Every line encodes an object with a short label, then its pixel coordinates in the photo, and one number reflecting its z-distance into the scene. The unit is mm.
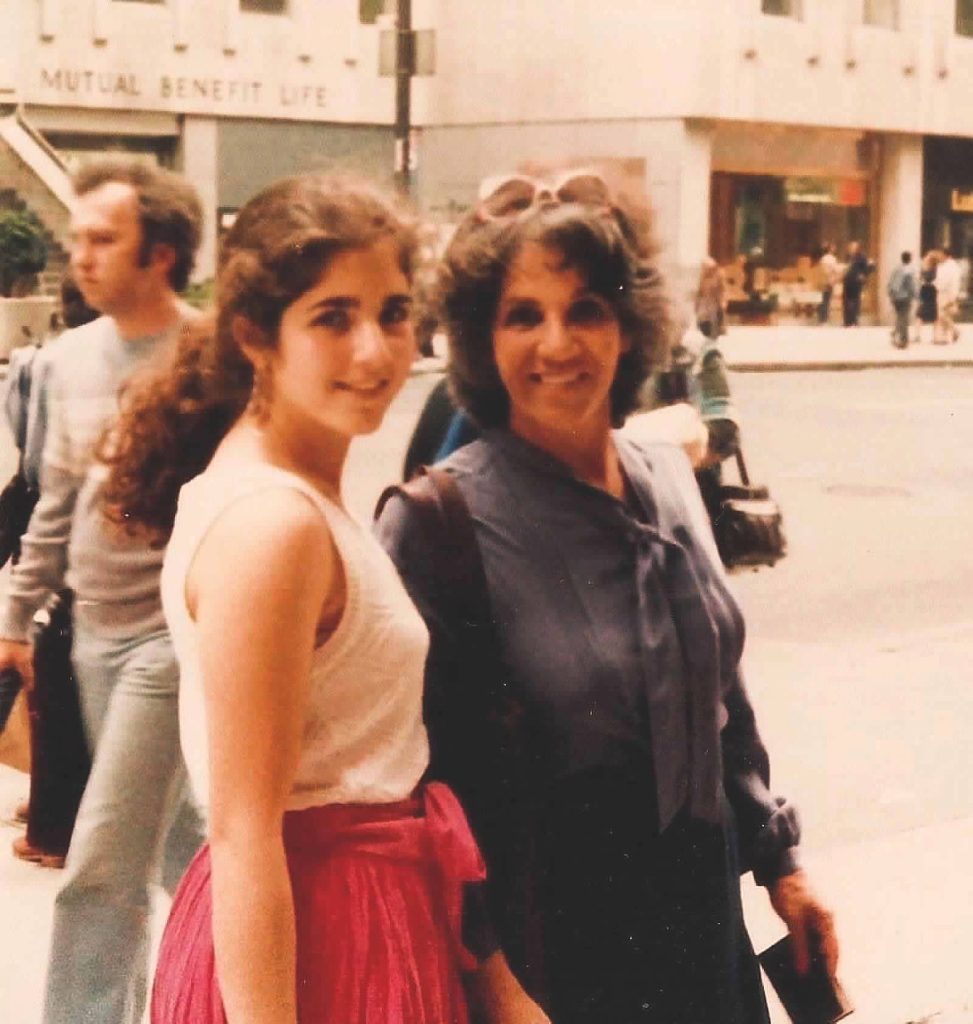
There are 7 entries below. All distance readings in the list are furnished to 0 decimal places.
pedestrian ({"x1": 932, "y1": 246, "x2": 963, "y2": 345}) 25812
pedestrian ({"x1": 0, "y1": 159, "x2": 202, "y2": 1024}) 3004
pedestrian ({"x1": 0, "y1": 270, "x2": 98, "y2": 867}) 3416
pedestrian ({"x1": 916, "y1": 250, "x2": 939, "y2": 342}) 26000
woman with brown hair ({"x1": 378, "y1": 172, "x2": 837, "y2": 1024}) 1875
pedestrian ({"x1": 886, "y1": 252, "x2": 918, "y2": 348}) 24797
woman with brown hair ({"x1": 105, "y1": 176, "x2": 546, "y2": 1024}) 1542
